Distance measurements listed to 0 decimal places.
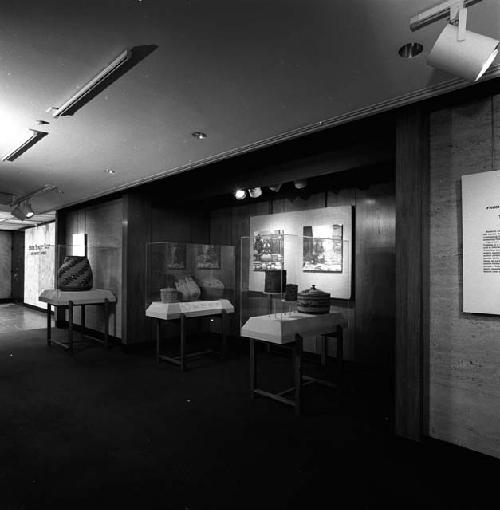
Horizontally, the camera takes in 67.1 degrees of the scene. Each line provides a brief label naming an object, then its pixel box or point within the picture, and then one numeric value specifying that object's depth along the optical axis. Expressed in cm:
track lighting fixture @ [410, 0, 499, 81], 175
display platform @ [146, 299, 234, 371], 468
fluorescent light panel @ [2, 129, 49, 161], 345
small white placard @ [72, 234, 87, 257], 709
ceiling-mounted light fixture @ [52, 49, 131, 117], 221
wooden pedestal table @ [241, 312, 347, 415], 334
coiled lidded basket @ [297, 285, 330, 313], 376
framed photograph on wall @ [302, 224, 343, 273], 487
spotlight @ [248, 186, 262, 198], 490
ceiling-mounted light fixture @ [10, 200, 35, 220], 653
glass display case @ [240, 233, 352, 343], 353
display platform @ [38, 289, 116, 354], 564
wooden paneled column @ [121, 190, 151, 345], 579
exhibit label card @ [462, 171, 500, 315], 248
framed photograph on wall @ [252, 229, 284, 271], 493
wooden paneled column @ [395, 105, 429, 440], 275
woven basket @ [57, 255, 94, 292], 600
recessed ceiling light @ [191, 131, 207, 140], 353
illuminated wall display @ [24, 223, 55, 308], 924
